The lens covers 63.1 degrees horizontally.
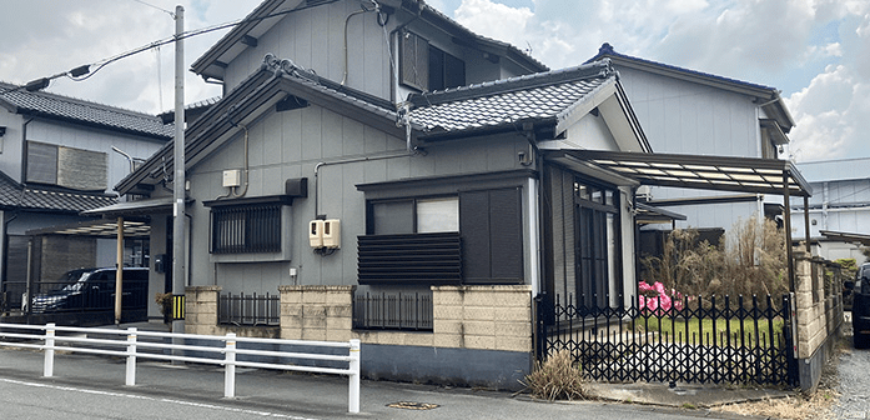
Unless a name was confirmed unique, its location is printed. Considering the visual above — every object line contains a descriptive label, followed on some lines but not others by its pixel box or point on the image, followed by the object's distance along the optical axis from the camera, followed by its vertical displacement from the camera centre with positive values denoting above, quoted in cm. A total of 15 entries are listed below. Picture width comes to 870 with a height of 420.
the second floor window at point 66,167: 2225 +352
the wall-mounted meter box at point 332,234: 1212 +67
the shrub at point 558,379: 932 -144
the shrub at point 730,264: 1461 +13
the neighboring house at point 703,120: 2017 +449
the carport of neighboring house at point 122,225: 1511 +127
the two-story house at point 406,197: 1064 +131
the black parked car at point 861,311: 1347 -82
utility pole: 1245 +138
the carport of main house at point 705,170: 962 +153
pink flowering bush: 1424 -48
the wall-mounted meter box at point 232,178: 1349 +183
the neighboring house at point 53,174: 2112 +328
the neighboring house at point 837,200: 3853 +411
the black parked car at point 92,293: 1809 -45
